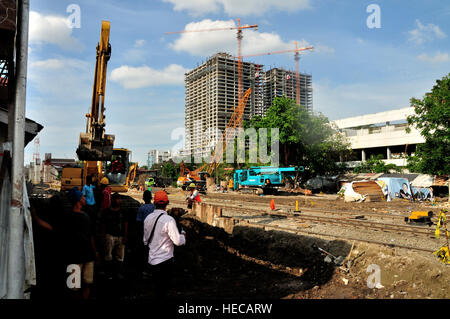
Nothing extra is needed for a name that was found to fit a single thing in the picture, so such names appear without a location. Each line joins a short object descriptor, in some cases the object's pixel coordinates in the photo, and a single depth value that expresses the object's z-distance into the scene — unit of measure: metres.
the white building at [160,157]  182.88
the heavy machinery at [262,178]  33.78
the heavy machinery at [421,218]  14.24
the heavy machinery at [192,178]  40.99
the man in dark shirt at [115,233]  7.13
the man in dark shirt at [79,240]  4.95
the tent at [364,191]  26.59
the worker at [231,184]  46.57
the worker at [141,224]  7.26
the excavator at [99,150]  13.03
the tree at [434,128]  27.92
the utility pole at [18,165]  4.00
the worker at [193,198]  15.90
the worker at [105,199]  8.30
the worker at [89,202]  9.02
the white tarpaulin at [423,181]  33.80
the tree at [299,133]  41.19
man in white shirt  4.77
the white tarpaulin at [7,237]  4.13
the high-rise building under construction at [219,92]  130.12
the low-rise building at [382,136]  49.16
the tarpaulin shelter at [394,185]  28.00
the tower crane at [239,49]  107.84
